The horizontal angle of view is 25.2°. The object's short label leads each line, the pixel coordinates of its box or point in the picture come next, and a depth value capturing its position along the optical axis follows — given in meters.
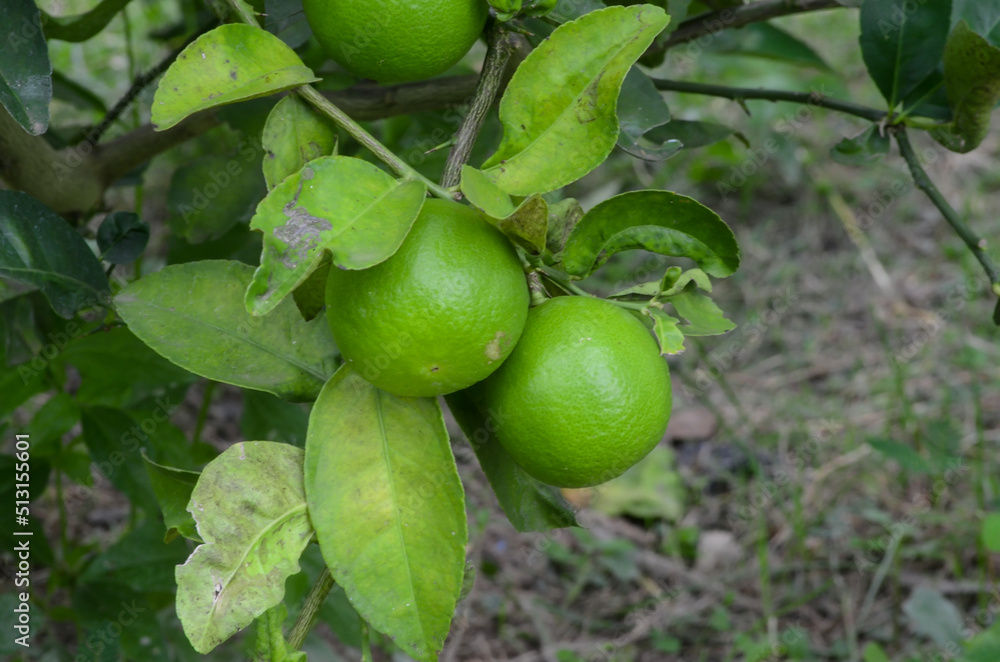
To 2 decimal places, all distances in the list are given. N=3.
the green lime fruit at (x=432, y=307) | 0.51
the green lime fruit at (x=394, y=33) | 0.53
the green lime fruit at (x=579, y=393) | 0.53
